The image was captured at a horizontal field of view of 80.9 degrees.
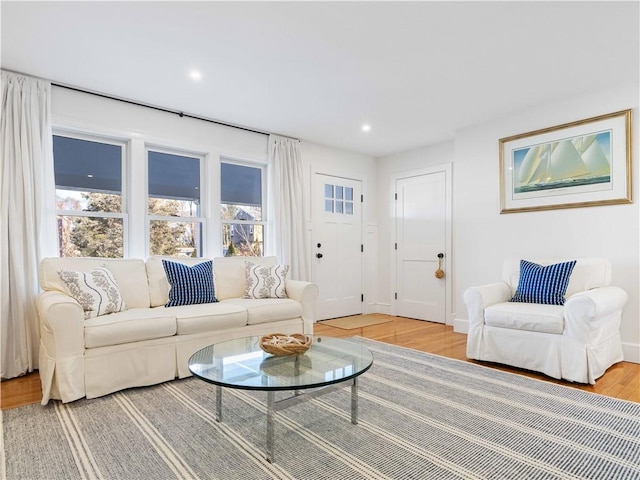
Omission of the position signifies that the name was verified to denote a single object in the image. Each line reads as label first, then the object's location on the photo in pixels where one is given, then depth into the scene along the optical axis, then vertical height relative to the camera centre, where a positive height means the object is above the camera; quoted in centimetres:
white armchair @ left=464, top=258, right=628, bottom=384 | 269 -72
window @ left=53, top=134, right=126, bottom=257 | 343 +43
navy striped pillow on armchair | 315 -42
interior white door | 504 -10
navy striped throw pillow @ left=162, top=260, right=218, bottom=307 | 328 -40
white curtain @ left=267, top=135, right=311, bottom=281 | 462 +39
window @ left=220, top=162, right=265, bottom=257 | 443 +36
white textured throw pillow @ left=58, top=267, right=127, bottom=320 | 268 -37
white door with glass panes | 518 -11
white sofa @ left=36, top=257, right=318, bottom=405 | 239 -64
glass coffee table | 175 -69
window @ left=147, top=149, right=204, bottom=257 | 388 +39
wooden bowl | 212 -61
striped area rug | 165 -102
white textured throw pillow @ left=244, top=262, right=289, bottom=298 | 371 -42
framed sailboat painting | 335 +68
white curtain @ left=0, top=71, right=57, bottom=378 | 294 +24
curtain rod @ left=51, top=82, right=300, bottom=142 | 335 +135
